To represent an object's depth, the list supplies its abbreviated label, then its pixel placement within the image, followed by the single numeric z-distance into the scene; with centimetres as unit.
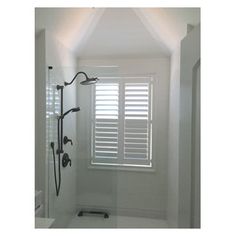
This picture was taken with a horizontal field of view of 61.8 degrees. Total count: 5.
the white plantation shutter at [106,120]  187
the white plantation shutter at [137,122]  215
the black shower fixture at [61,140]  165
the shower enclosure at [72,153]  157
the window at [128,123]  197
